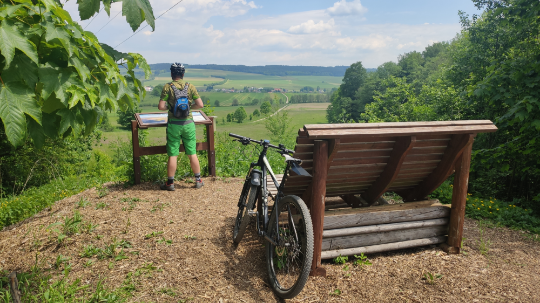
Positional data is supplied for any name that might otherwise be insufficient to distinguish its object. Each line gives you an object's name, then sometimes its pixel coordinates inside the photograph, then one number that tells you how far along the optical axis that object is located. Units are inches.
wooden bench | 131.5
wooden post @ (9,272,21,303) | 105.5
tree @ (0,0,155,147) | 67.3
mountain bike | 117.1
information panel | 255.4
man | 241.0
